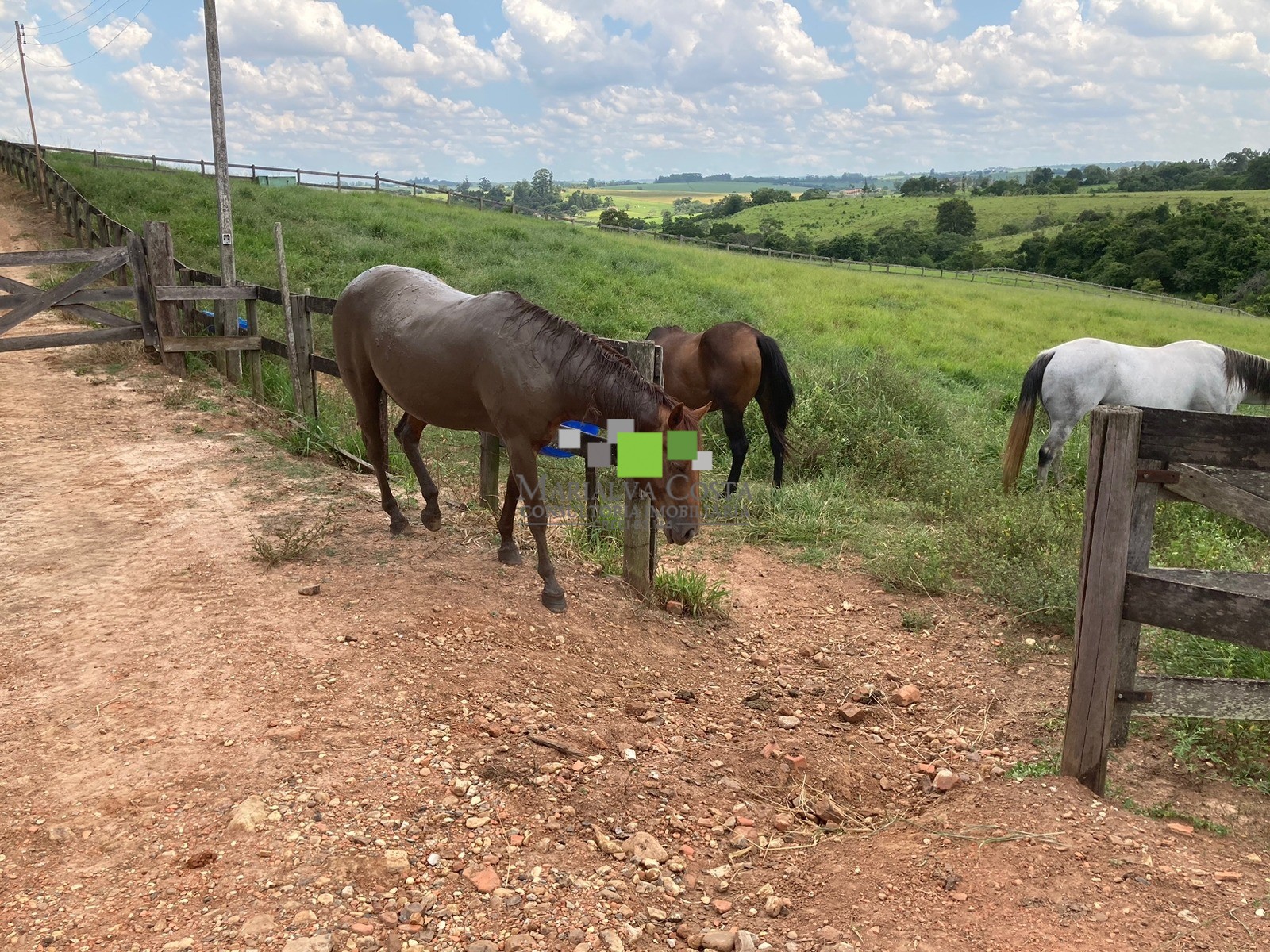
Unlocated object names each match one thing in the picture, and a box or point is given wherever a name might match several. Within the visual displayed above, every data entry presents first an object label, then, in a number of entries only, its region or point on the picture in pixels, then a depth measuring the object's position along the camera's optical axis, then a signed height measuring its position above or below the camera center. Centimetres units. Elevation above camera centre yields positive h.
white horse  826 -111
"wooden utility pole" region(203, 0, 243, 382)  1155 +174
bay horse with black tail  894 -121
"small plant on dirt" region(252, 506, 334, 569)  511 -180
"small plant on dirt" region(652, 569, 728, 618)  532 -210
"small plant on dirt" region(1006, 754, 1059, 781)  339 -209
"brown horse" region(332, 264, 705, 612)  453 -64
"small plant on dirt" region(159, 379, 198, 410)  884 -145
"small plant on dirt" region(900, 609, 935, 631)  536 -228
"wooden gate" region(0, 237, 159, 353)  940 -42
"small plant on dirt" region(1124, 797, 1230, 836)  300 -202
